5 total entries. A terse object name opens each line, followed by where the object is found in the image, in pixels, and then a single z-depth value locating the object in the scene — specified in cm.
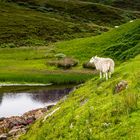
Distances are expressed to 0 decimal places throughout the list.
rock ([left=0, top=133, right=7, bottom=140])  3157
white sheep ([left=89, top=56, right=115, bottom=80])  3203
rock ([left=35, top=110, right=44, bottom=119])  4141
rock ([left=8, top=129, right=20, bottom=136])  3274
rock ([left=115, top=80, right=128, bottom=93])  2538
